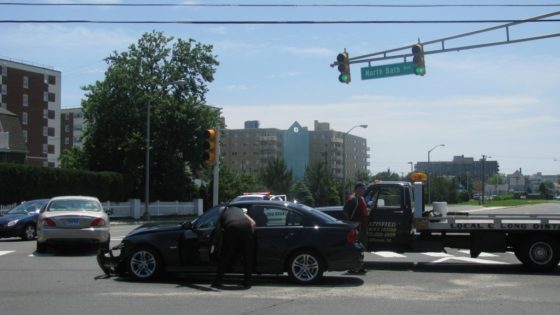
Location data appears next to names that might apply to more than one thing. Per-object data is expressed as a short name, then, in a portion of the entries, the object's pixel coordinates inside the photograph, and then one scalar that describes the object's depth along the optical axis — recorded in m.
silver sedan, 16.08
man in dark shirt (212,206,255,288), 10.97
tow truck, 14.19
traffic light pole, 16.66
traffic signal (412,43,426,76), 18.66
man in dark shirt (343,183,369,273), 13.73
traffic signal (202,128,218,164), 17.03
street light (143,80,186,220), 42.00
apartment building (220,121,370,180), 158.00
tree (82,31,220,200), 48.69
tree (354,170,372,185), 93.30
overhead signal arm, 16.55
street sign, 19.11
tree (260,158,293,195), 82.81
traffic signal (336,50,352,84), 19.95
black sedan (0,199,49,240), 21.45
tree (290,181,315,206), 67.45
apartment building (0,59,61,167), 100.12
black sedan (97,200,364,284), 11.43
